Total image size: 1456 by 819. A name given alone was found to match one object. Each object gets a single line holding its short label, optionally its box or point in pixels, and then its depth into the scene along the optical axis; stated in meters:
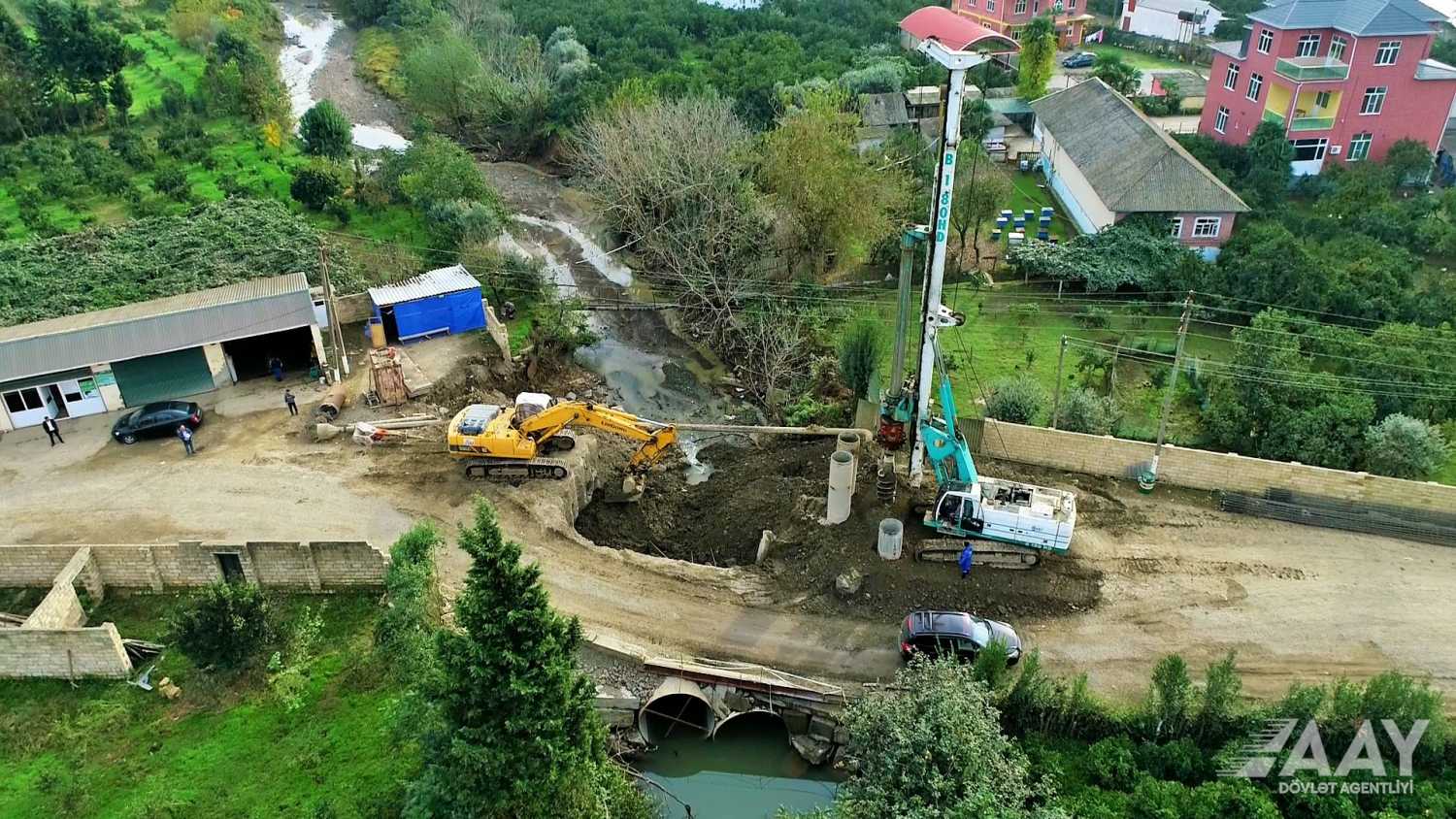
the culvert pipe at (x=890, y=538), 24.61
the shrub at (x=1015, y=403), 30.11
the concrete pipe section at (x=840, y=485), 25.41
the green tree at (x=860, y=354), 32.72
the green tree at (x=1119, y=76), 64.19
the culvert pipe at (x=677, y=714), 21.73
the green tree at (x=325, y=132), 52.50
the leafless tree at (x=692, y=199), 39.88
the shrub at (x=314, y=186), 47.22
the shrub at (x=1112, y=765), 18.69
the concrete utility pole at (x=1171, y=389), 24.77
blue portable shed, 35.28
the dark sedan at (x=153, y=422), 29.91
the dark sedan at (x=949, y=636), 21.38
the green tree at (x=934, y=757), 16.78
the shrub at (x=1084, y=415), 29.70
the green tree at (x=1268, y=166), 47.31
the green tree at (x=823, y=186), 38.12
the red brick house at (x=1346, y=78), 48.34
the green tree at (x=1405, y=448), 26.56
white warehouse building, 30.22
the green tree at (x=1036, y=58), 62.94
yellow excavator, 27.77
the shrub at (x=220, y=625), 21.16
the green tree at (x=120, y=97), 55.22
